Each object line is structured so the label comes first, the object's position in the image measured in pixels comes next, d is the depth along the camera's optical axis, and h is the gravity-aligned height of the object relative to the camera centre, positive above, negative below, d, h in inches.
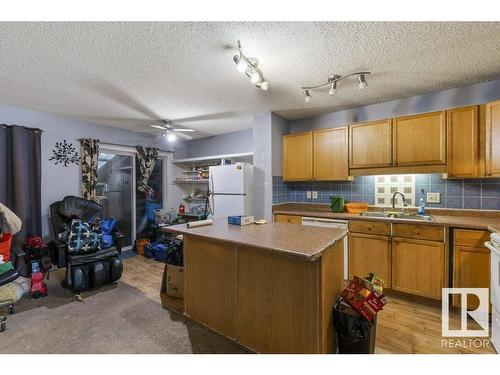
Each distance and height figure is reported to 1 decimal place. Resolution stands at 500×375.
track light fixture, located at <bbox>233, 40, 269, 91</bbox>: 69.0 +36.8
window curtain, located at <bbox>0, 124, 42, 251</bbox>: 115.0 +4.8
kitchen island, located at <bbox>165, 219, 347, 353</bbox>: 54.6 -27.7
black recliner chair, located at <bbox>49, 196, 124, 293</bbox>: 102.0 -33.9
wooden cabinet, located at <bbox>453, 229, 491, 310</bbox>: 81.5 -29.2
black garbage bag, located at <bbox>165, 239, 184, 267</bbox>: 89.9 -28.5
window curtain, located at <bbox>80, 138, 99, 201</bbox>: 142.6 +11.6
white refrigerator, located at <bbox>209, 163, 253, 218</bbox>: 135.2 -4.0
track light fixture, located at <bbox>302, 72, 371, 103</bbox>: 85.5 +40.6
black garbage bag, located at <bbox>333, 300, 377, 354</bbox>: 57.5 -37.6
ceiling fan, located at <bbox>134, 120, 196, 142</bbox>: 134.9 +32.2
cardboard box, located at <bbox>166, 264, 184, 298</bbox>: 89.2 -38.5
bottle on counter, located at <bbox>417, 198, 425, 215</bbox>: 108.1 -12.0
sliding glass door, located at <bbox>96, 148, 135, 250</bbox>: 161.8 -2.7
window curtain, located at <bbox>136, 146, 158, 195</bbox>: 171.3 +15.3
